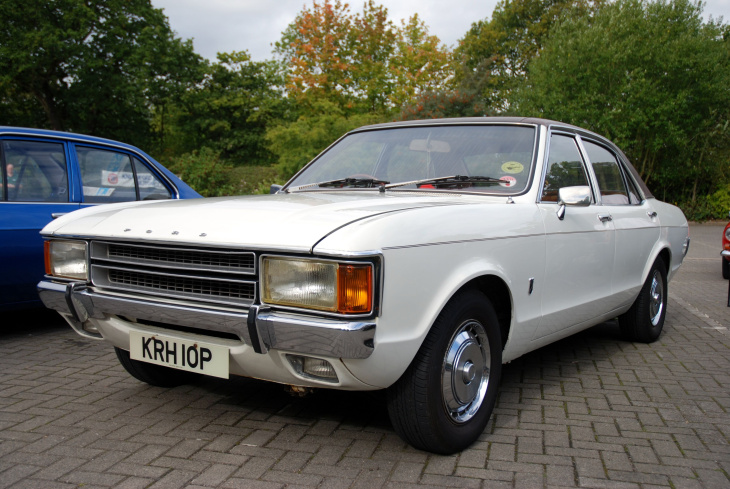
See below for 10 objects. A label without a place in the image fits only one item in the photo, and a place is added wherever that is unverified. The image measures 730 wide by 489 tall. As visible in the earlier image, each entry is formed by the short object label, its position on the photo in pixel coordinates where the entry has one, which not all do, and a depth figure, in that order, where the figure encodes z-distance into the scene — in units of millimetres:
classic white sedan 2367
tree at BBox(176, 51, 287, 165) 34875
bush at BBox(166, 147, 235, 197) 20406
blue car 4758
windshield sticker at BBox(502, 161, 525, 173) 3682
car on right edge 9141
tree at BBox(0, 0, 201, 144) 27109
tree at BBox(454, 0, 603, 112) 37312
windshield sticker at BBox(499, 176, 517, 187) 3594
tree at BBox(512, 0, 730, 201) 21078
